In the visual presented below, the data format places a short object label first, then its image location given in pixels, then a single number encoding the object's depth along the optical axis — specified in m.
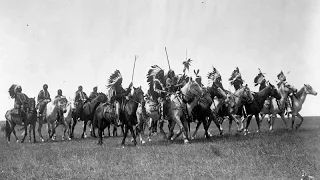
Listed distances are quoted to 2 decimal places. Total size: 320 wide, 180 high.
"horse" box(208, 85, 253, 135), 19.05
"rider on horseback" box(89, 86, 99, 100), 25.06
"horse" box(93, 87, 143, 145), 15.71
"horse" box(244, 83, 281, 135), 19.41
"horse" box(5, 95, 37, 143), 21.77
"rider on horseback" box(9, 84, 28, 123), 21.25
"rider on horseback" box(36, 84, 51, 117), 22.95
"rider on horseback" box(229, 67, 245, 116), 20.31
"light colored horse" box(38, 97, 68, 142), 22.56
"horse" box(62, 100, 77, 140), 23.64
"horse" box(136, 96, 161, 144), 16.33
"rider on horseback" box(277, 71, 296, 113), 20.09
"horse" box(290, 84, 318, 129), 19.86
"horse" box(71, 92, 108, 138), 24.42
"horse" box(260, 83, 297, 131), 19.95
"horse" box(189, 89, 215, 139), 16.81
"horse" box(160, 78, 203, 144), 15.74
